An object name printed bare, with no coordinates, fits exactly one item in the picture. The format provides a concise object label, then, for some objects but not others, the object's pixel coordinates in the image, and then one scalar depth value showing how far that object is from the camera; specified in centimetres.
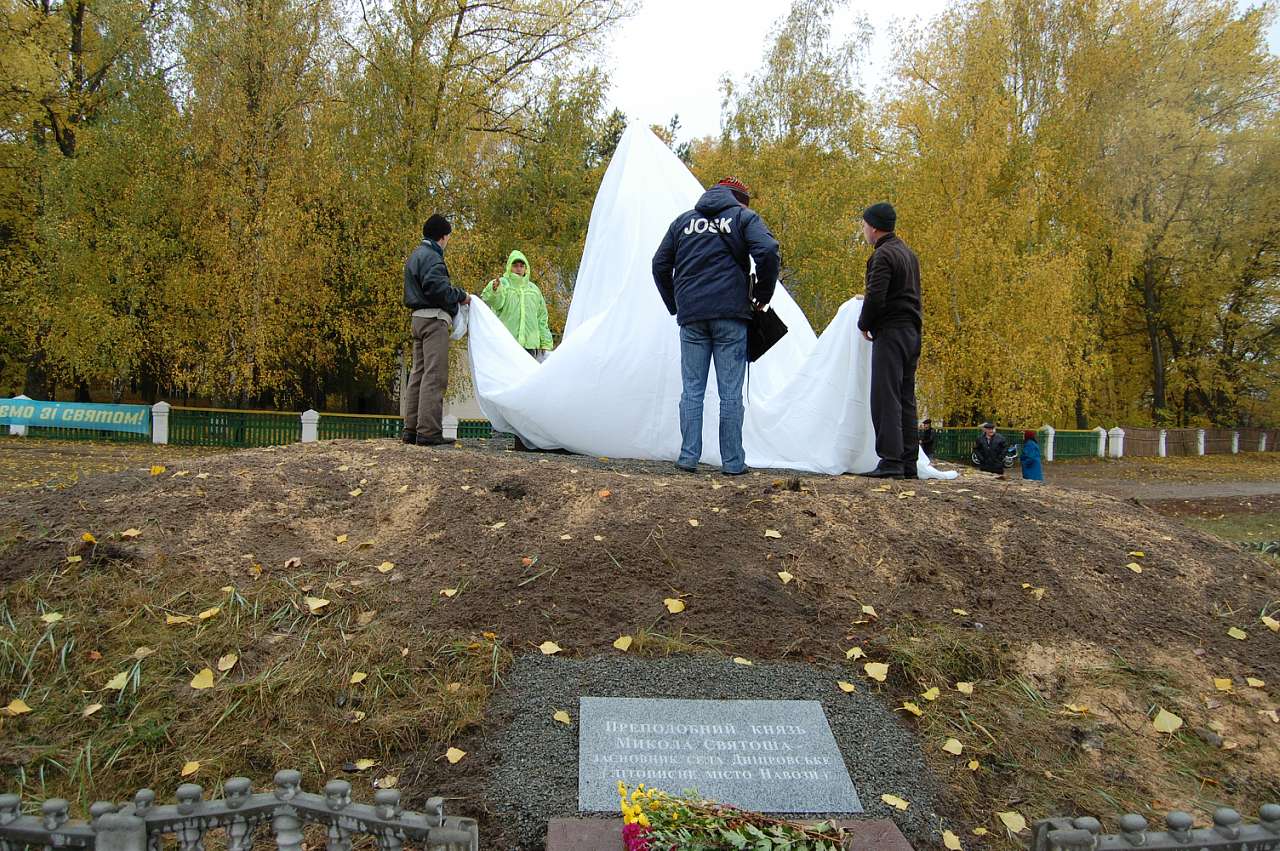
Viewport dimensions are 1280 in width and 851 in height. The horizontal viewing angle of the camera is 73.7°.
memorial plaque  297
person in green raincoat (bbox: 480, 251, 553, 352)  855
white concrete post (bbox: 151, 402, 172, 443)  1741
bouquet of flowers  240
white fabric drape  638
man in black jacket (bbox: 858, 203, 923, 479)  593
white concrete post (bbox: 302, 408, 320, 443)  1755
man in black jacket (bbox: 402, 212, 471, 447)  675
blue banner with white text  1761
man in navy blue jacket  574
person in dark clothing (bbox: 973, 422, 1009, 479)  1288
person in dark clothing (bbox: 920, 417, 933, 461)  1413
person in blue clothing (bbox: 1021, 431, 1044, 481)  1295
